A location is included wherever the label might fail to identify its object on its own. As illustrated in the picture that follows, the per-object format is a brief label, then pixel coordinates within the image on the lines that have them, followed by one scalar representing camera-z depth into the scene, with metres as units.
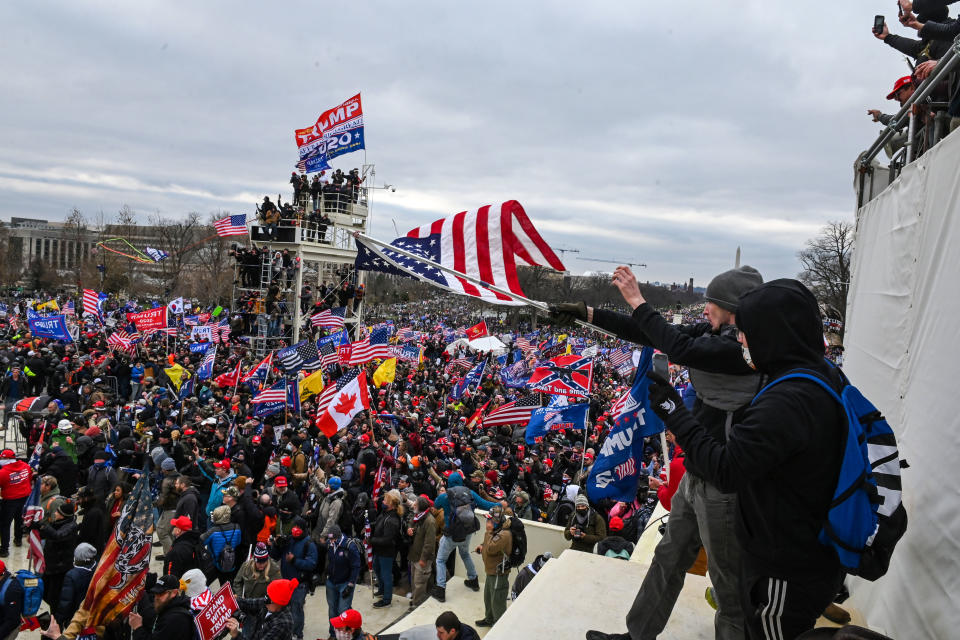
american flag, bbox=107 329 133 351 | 18.42
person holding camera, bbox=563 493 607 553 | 7.76
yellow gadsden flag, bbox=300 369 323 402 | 14.27
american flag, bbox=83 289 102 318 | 22.48
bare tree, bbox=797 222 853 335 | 37.44
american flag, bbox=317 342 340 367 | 16.92
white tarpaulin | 2.59
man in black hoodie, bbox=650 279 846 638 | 2.10
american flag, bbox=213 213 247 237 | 25.45
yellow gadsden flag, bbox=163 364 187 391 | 16.15
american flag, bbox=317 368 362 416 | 11.54
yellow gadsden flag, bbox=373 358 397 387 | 16.17
